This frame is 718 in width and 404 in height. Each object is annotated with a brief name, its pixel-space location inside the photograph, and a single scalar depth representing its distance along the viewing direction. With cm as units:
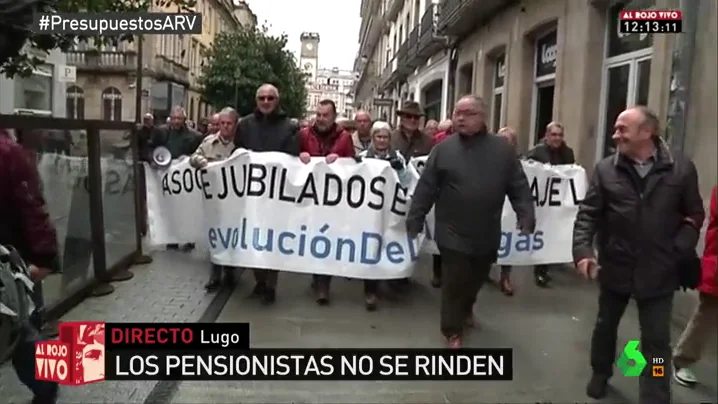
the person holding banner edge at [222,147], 575
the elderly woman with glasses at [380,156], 531
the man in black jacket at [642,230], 280
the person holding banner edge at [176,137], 737
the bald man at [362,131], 706
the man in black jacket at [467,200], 398
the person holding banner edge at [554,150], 645
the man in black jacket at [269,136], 535
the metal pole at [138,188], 652
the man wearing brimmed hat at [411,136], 619
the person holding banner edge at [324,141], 535
